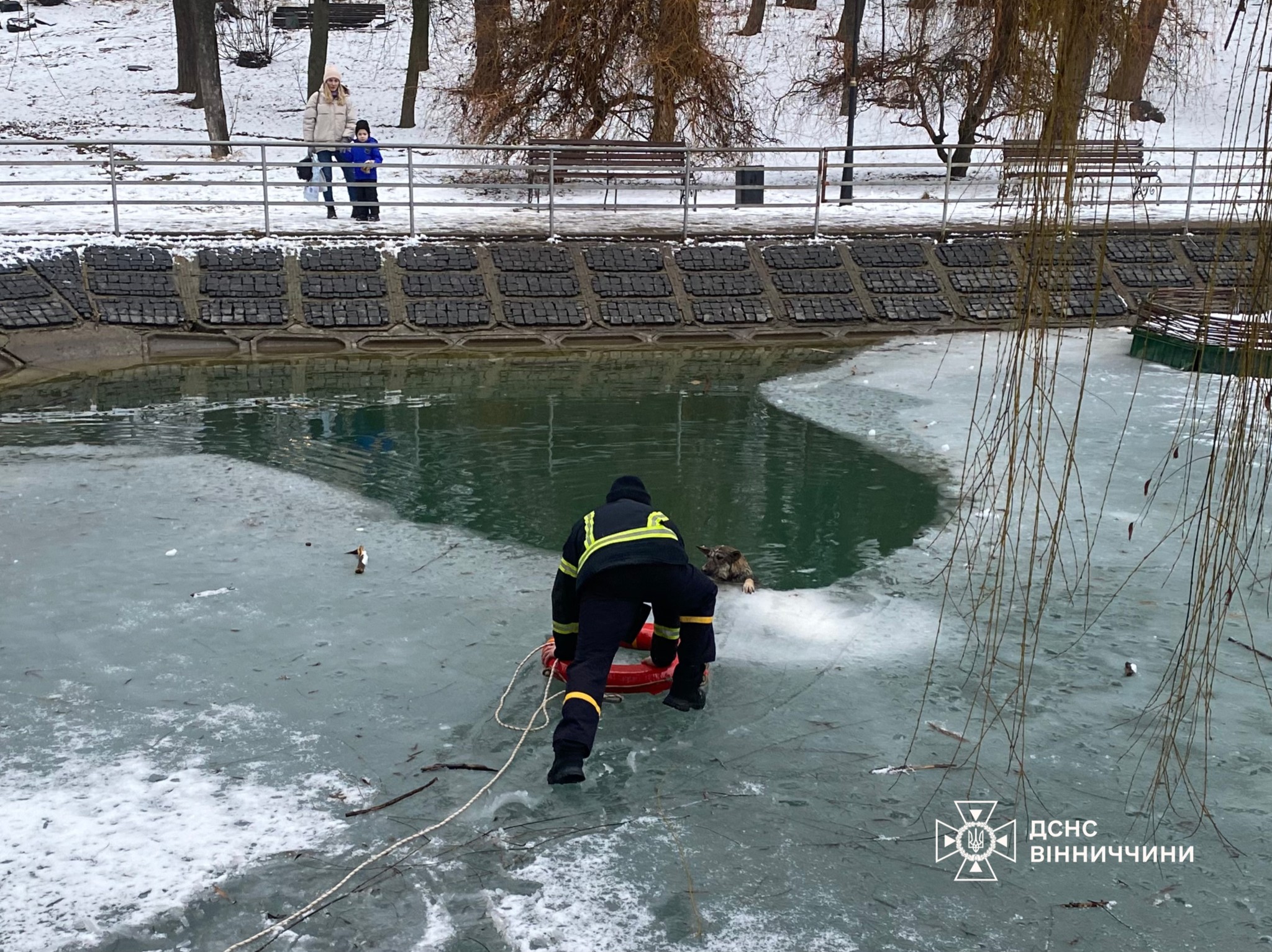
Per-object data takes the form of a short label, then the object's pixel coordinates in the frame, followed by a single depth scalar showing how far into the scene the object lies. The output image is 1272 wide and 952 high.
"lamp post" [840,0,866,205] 16.50
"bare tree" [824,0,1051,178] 16.98
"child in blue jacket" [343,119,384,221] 14.40
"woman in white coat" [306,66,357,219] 14.66
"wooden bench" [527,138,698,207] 15.36
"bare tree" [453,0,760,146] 17.16
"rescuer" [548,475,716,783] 5.11
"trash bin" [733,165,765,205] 17.08
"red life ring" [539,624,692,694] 5.86
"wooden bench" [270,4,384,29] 27.48
